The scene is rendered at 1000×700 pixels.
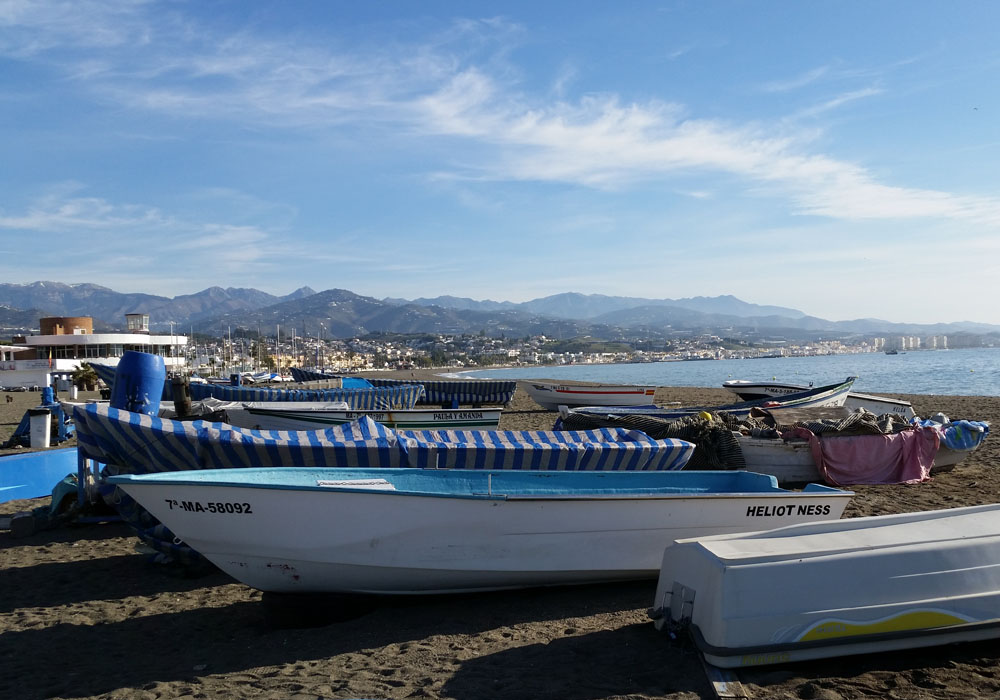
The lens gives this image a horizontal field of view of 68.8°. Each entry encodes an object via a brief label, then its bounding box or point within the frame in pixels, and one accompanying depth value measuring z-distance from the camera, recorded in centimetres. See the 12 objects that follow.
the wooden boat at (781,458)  1096
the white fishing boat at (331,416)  1486
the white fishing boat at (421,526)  591
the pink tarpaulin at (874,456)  1101
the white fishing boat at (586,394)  2692
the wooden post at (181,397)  1154
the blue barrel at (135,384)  920
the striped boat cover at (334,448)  755
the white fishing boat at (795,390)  1567
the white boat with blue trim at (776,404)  1446
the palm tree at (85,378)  4778
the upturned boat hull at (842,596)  479
